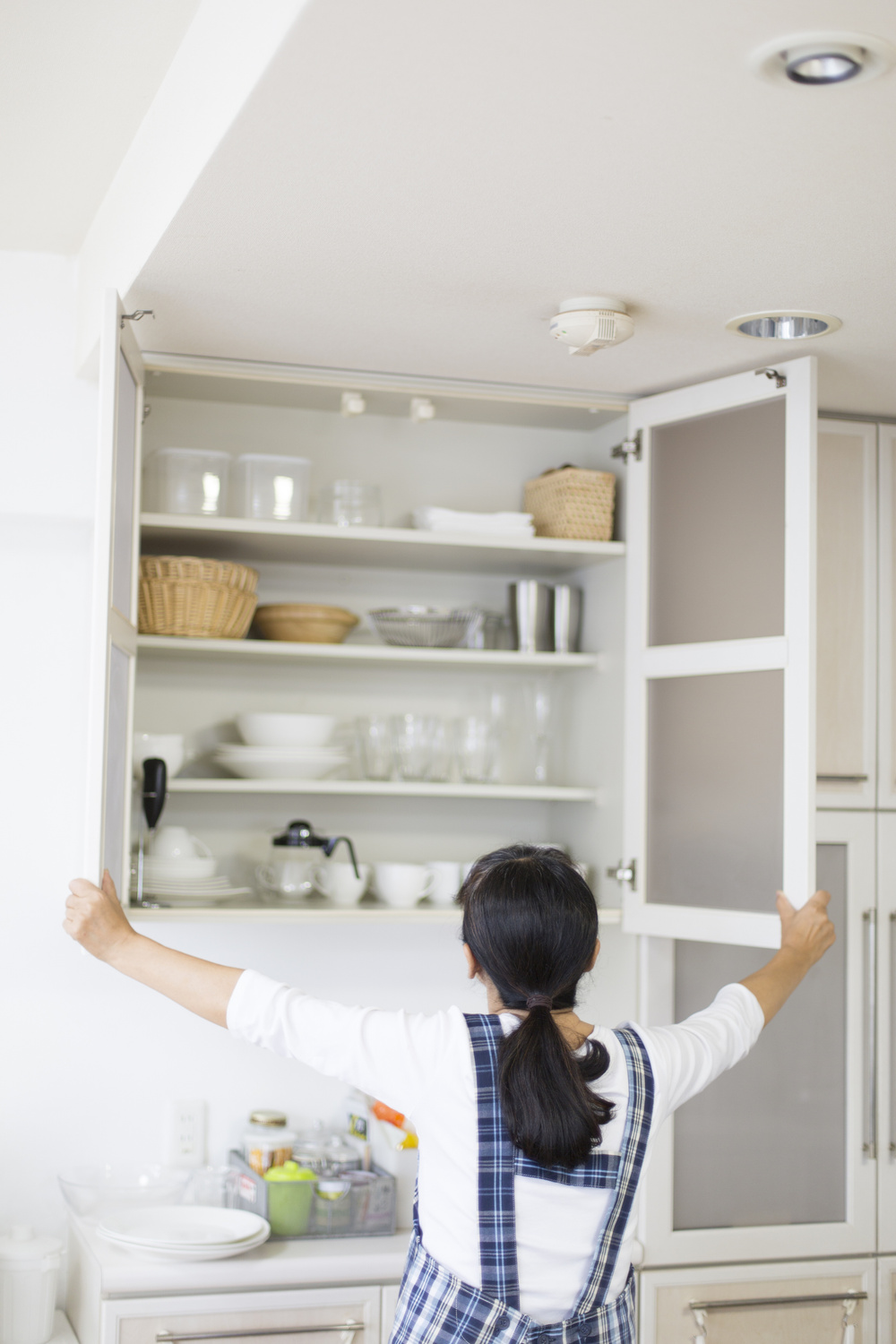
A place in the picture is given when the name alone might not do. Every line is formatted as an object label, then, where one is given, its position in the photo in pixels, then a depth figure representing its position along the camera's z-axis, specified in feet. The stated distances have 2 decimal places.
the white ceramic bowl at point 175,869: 8.45
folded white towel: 9.10
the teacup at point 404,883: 8.87
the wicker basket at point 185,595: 8.37
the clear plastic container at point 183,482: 8.58
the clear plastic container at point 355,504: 9.02
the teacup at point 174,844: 8.52
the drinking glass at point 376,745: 9.13
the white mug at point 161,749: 8.59
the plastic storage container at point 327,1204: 8.13
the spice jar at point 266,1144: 8.51
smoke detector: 7.02
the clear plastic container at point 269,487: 8.75
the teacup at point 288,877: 8.82
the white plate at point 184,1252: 7.49
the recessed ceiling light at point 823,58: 4.41
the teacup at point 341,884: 8.92
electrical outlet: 8.86
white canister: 7.83
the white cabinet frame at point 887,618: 9.23
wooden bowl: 8.95
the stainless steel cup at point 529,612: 9.51
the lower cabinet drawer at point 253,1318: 7.45
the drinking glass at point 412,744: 9.11
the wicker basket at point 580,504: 9.14
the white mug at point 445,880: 9.11
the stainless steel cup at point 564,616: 9.59
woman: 4.95
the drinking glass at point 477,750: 9.27
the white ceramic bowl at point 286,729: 8.78
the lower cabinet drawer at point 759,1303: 8.50
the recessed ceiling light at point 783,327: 7.41
